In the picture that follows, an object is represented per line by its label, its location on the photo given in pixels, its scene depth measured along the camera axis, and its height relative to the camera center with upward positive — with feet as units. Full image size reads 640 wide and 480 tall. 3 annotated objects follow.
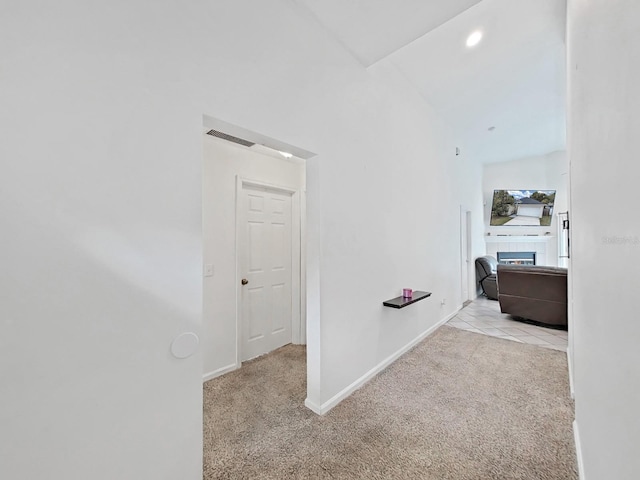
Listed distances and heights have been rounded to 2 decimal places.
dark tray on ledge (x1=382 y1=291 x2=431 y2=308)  8.91 -2.12
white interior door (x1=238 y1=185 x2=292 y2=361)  10.20 -1.20
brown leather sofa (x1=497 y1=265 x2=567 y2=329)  13.03 -2.76
